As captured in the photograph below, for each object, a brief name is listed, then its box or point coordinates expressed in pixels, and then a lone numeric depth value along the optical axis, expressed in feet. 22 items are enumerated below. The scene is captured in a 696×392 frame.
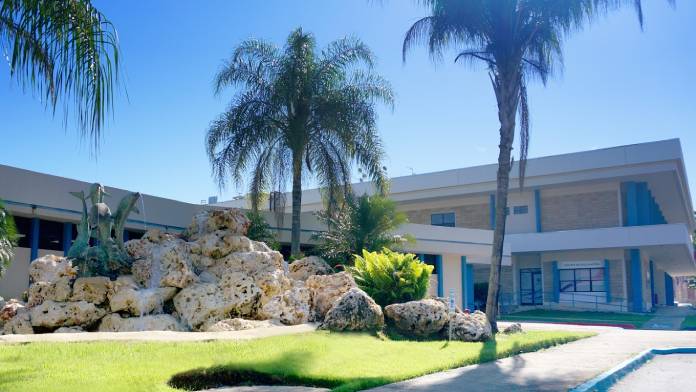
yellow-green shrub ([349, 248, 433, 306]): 53.67
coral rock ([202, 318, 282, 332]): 45.92
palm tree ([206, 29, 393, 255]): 69.41
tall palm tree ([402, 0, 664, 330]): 53.06
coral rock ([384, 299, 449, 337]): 47.29
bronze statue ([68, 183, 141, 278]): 49.08
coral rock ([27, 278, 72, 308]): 47.26
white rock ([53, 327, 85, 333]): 45.57
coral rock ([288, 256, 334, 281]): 59.62
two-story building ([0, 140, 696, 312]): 104.99
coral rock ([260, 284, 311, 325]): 49.24
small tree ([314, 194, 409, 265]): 71.10
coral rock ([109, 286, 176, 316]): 46.88
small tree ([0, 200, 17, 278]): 47.98
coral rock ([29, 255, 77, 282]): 50.52
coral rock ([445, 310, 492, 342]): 47.06
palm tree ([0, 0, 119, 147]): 20.66
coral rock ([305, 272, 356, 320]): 52.34
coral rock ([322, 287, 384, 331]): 44.75
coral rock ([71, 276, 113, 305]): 47.29
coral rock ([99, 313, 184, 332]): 46.16
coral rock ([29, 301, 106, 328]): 45.73
